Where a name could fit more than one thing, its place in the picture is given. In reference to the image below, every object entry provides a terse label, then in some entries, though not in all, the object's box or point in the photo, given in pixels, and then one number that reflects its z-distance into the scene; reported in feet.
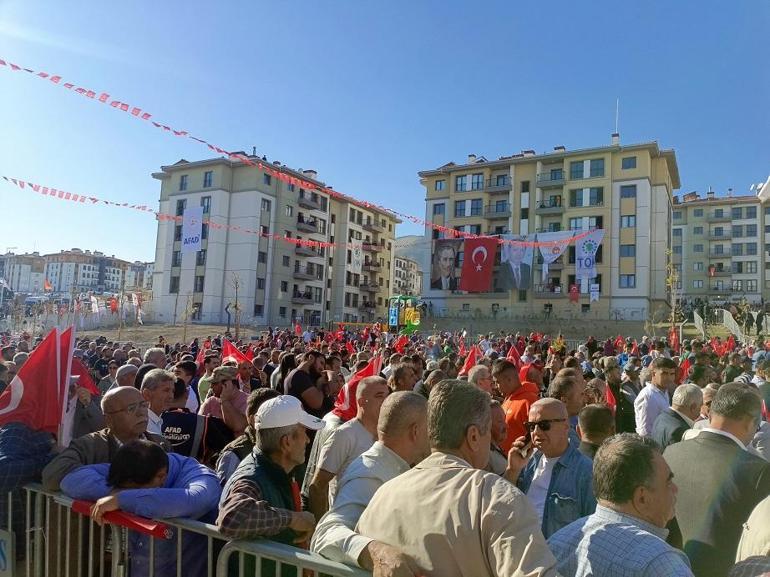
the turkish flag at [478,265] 174.81
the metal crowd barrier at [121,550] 8.67
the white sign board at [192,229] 123.95
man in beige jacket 5.99
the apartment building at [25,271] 497.87
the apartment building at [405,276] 442.91
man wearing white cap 8.82
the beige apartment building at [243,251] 187.83
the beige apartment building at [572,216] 169.07
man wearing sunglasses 10.66
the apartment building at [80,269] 508.12
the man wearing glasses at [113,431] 11.68
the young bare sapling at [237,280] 181.90
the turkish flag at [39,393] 13.33
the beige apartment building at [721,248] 258.98
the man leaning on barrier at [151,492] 9.81
